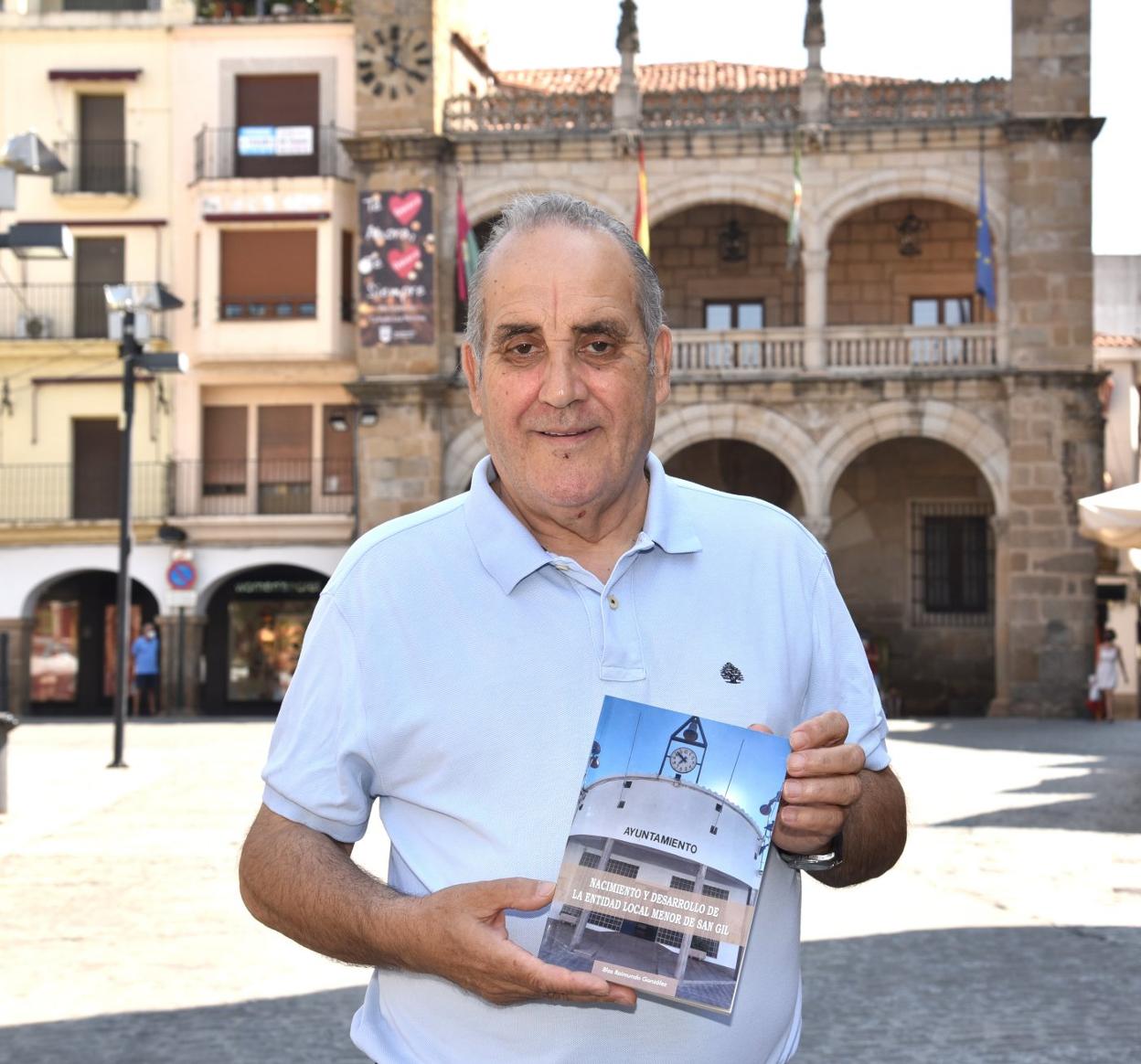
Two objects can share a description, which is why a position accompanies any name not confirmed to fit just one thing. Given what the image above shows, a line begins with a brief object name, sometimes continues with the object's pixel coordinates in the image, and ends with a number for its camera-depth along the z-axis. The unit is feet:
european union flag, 88.43
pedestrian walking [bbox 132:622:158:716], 98.94
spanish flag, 90.74
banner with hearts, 94.43
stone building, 90.38
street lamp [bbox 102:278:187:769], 61.82
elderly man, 8.13
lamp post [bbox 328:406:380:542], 94.53
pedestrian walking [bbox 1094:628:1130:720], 84.58
